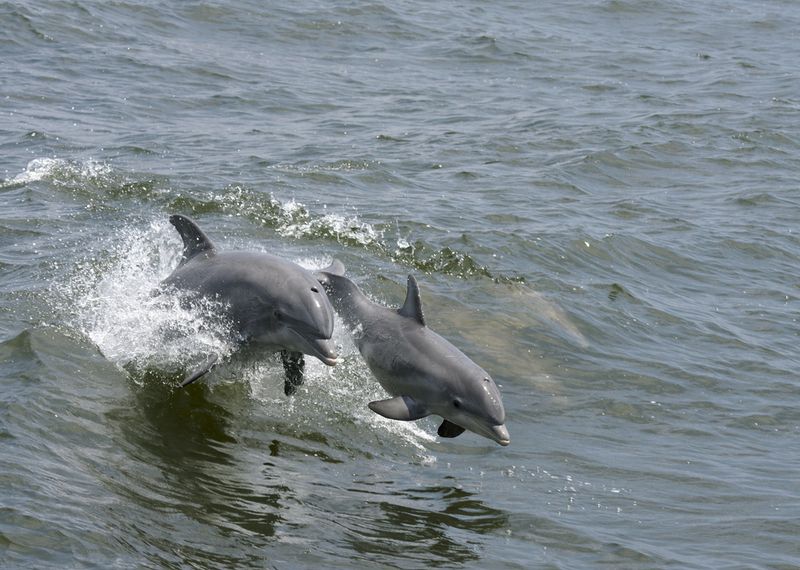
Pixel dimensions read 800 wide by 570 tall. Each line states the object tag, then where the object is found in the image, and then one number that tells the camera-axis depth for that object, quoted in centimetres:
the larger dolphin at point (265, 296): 1892
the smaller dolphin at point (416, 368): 1880
